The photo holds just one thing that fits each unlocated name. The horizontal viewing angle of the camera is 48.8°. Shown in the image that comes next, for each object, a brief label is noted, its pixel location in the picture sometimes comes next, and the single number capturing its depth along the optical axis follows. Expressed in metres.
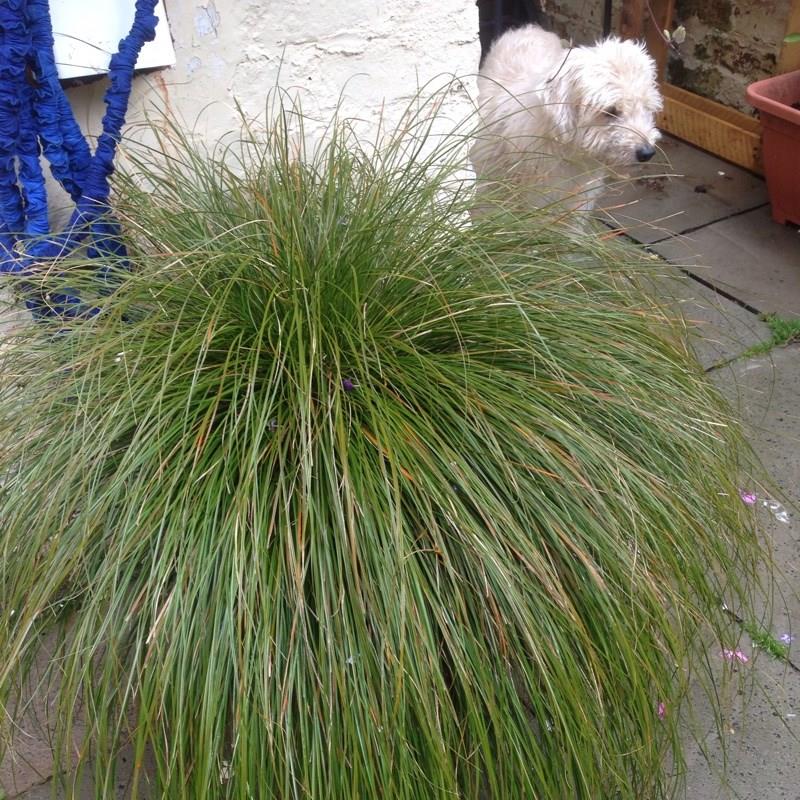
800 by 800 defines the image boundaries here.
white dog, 2.58
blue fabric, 1.86
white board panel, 2.00
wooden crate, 4.04
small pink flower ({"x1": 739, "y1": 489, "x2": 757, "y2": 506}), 2.21
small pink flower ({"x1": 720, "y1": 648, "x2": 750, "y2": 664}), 1.78
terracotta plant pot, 3.31
